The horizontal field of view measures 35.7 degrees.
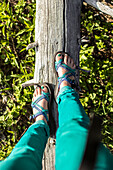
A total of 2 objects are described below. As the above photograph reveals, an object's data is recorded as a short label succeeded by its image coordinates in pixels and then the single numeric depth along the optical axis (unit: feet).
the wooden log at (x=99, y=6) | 7.50
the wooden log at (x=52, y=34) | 6.93
